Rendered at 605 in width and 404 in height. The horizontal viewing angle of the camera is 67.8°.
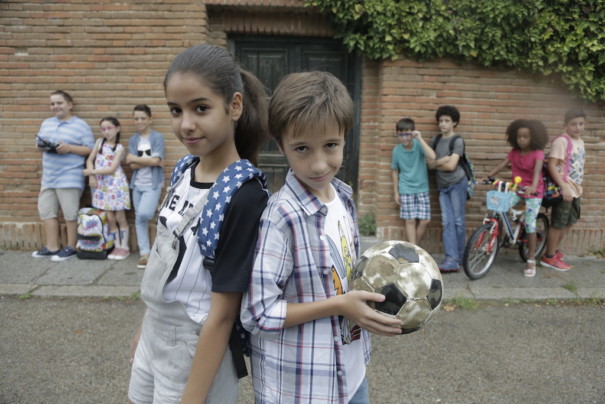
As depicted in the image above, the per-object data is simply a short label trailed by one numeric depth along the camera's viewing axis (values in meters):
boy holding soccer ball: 1.43
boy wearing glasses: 6.02
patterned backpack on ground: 6.13
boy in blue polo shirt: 6.12
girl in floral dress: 6.14
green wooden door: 6.80
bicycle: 5.60
